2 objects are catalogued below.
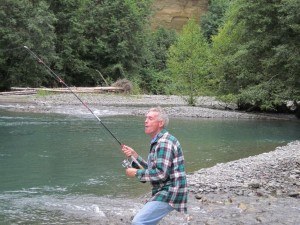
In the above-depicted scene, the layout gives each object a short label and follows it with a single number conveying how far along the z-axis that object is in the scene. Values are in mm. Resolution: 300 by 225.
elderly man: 4848
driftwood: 40422
